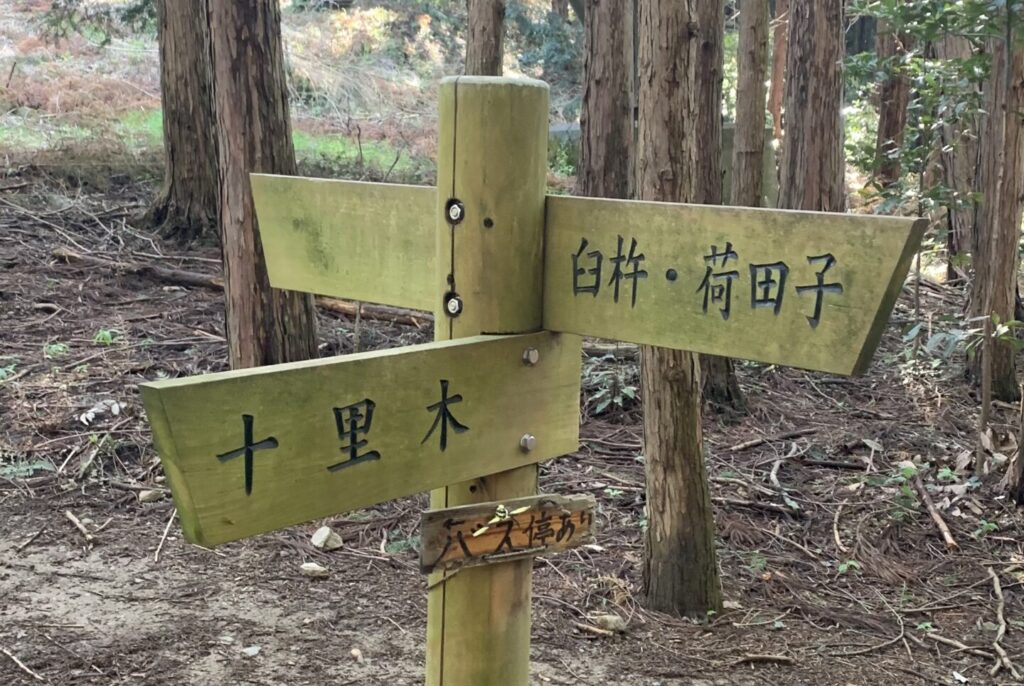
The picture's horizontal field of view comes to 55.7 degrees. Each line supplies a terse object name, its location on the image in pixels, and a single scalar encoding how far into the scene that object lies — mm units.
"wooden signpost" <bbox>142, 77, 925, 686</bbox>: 1497
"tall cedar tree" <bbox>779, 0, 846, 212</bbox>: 10227
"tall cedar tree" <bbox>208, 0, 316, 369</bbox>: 4965
